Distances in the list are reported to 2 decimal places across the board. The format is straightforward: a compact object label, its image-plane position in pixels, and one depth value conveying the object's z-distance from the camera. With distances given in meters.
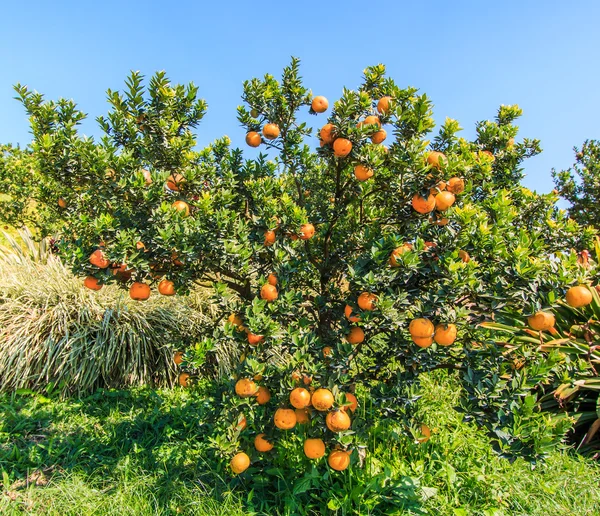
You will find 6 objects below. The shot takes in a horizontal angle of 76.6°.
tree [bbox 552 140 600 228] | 6.30
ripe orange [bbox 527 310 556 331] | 1.90
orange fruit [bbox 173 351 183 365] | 2.48
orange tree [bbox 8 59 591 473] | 2.02
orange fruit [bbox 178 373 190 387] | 2.36
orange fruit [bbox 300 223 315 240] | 2.29
